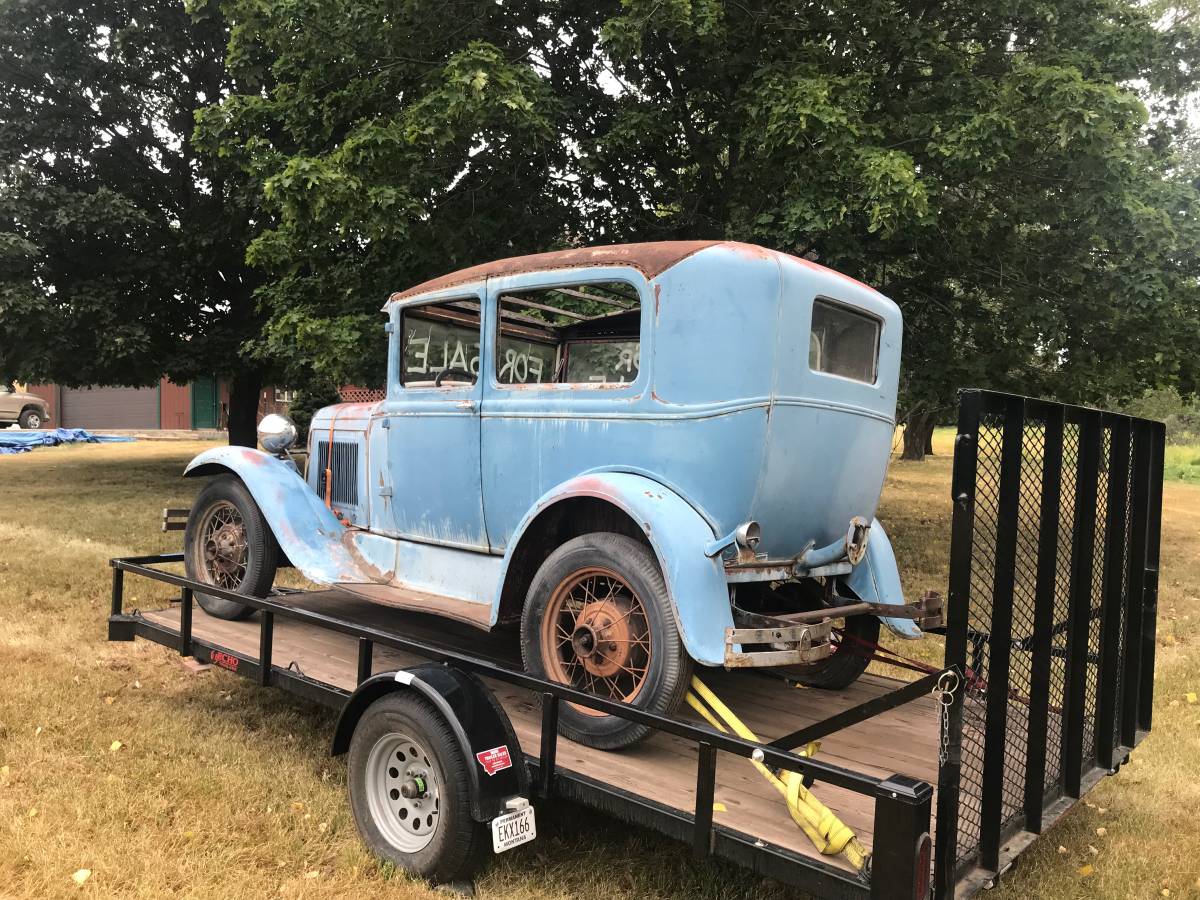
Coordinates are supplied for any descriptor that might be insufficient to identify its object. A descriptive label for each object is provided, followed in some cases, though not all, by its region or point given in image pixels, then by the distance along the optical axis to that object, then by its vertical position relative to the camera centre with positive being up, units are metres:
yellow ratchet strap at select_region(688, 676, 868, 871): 2.51 -1.11
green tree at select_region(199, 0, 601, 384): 7.98 +2.56
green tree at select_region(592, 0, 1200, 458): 7.56 +2.42
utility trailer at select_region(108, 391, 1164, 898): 2.43 -1.02
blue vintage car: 3.36 -0.23
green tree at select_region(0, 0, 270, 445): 13.41 +3.01
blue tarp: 24.81 -1.08
